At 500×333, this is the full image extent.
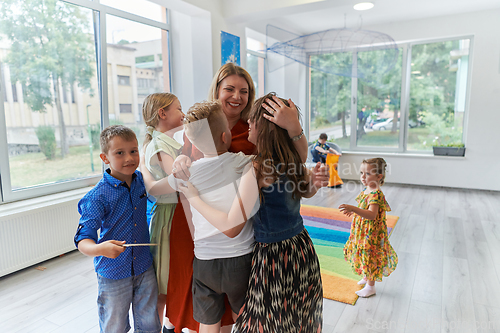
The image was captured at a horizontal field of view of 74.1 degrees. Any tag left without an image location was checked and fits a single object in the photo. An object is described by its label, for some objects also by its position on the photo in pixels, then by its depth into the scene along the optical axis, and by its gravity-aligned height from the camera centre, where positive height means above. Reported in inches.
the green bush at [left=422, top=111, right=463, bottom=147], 228.4 -7.2
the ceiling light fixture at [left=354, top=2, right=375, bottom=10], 160.2 +56.5
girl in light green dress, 53.8 -6.1
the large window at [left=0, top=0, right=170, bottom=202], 111.1 +12.9
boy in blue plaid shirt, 51.4 -17.5
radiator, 101.7 -36.3
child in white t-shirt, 44.4 -15.0
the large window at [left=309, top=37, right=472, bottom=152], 225.8 +15.0
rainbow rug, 93.0 -47.6
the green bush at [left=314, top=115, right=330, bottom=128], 276.1 -1.5
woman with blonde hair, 54.2 -15.8
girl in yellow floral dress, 84.7 -30.1
